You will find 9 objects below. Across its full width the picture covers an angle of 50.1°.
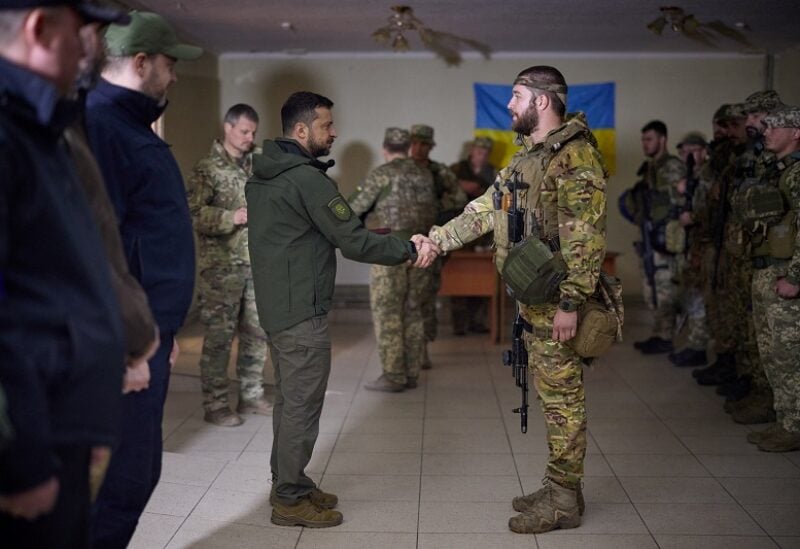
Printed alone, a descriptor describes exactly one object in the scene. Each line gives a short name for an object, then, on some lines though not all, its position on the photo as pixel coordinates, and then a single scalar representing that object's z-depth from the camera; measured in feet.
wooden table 23.53
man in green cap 7.16
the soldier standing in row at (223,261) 15.11
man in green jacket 10.21
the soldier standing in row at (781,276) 13.43
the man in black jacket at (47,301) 4.60
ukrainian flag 27.48
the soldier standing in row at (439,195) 19.49
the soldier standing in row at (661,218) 20.93
